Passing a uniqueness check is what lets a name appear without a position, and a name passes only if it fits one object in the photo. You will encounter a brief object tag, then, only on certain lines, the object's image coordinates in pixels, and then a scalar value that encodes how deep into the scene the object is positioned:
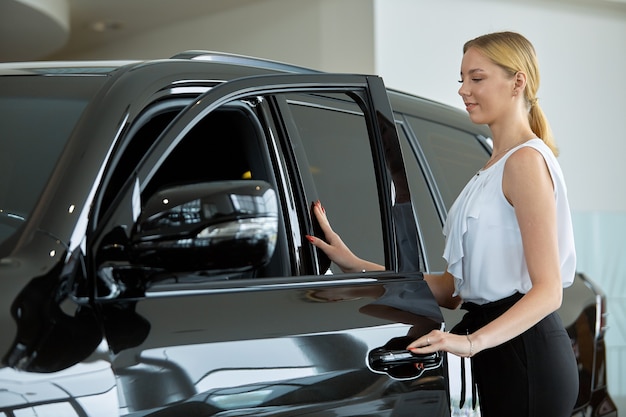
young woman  3.25
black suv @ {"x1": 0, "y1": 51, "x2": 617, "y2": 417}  2.68
